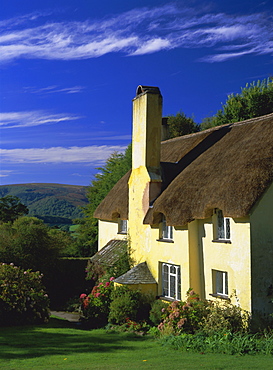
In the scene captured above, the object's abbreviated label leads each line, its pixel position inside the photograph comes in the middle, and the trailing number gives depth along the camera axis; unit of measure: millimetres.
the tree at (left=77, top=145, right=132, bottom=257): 39203
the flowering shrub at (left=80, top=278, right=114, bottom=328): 19969
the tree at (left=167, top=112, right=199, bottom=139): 41594
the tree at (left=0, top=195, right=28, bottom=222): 53312
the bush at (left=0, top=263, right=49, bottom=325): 18469
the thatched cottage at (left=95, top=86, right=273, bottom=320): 14688
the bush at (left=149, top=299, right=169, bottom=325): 17500
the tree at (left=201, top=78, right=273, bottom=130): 37219
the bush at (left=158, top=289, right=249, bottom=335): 14484
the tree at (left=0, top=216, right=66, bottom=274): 25938
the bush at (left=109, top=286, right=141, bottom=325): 18344
